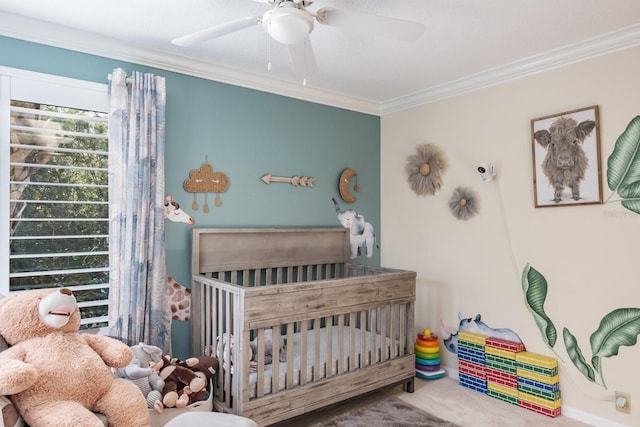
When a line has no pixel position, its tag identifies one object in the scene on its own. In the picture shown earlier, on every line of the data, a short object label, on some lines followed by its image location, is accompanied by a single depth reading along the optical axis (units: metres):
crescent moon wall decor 3.73
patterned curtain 2.46
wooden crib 2.29
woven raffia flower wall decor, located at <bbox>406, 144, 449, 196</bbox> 3.52
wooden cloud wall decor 2.90
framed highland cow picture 2.61
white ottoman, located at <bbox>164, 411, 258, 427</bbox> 1.74
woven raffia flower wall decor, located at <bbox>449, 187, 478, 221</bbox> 3.27
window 2.30
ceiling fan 1.68
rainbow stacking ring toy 3.31
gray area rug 2.55
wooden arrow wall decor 3.26
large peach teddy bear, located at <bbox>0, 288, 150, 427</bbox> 1.57
